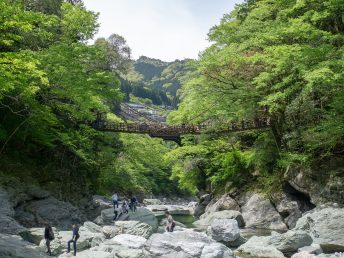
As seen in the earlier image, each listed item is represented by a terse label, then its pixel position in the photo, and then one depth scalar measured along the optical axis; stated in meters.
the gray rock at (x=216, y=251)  10.62
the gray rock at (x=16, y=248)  9.52
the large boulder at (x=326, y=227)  13.03
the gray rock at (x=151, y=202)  46.38
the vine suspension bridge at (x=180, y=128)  22.08
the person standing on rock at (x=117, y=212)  18.44
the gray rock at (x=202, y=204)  30.39
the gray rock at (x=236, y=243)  14.62
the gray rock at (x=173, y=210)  37.03
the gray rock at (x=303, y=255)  11.12
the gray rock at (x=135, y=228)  14.92
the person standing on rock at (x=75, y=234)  11.63
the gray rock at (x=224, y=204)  23.62
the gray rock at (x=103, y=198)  33.85
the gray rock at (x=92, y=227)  14.90
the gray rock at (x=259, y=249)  11.90
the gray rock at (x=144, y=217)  17.80
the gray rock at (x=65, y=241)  11.88
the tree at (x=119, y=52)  33.07
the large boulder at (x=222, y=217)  20.38
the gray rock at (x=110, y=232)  14.78
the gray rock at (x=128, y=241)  12.41
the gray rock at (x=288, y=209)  18.55
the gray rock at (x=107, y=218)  18.24
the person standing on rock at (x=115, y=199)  19.34
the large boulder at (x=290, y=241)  12.62
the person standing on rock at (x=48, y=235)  11.17
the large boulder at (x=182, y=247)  10.62
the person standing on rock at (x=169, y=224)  13.77
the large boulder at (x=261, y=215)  19.50
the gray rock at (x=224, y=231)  14.77
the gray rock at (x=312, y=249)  11.91
